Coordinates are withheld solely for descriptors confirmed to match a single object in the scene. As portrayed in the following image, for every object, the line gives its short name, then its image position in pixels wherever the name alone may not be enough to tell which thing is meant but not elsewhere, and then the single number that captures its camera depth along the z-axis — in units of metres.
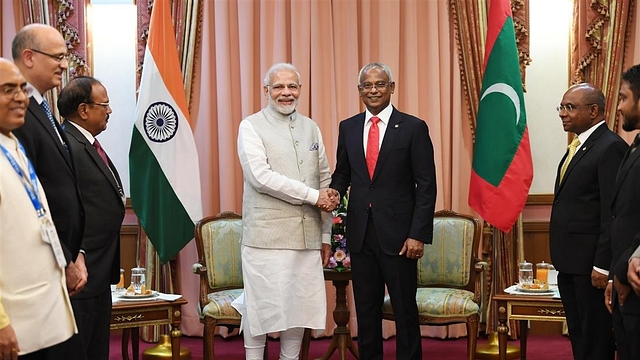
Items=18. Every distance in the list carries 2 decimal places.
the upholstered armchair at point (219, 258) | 5.20
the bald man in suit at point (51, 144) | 2.99
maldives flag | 5.68
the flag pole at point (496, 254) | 6.19
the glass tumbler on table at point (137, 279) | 5.05
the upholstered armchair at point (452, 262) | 5.13
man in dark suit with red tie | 4.51
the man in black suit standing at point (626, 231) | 3.19
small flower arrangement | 5.14
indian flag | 5.75
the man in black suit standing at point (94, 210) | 3.62
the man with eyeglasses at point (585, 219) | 3.97
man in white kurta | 4.44
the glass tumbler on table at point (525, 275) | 5.08
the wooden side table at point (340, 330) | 5.28
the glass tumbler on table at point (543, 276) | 5.02
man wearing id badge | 2.50
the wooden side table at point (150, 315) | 4.75
